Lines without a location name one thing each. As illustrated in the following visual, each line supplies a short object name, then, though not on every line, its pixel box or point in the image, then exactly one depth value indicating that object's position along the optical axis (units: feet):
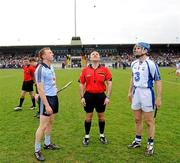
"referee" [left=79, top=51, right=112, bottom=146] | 12.54
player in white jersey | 11.35
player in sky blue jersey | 10.91
